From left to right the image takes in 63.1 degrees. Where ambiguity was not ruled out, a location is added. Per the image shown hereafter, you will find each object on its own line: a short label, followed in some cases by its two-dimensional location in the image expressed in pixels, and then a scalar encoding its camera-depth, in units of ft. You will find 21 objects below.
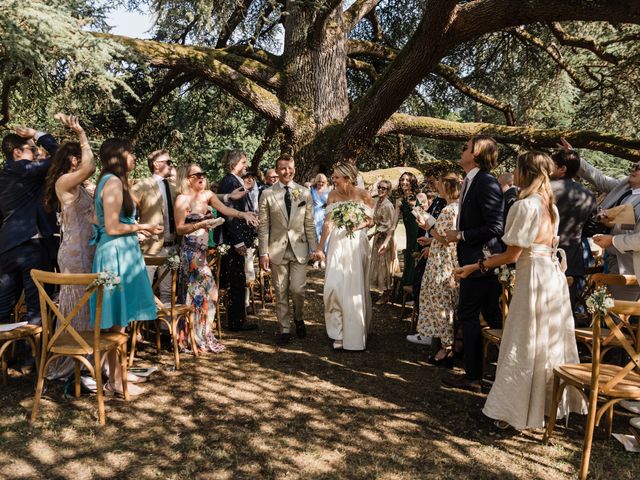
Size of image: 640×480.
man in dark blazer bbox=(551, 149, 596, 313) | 17.01
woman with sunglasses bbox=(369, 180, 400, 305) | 28.53
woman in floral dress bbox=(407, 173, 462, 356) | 19.19
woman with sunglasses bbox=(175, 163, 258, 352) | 19.57
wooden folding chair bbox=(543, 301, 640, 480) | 11.07
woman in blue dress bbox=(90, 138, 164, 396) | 14.29
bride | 20.59
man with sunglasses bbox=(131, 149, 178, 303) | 19.65
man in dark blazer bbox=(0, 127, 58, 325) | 17.12
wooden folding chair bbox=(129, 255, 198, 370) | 17.76
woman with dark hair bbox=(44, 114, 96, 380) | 15.03
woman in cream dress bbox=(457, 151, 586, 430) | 12.84
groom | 21.29
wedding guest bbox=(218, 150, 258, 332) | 22.50
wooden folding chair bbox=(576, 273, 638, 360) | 13.76
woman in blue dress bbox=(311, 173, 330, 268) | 34.35
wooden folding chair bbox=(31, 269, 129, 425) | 12.90
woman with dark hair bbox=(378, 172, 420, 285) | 26.88
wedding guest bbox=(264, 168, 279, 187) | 31.01
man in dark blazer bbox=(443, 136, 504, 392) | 15.35
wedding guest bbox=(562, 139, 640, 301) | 16.84
